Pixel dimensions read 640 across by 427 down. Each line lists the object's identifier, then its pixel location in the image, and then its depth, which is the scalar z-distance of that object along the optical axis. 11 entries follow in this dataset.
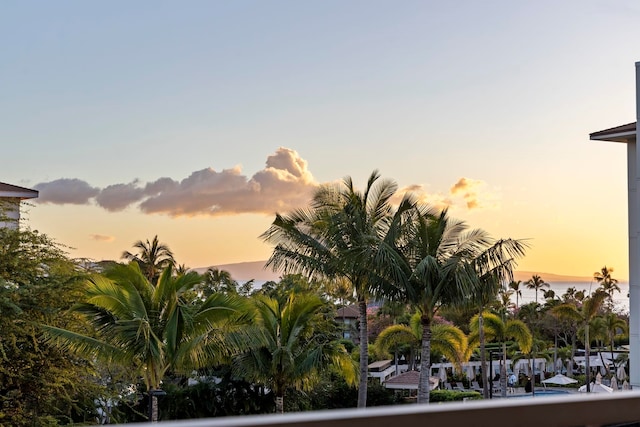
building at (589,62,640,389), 16.36
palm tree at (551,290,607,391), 41.38
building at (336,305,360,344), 42.62
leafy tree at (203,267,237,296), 36.19
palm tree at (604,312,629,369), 45.46
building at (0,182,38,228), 21.97
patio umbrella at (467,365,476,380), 38.43
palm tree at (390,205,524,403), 21.88
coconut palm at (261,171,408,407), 23.08
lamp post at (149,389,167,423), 14.68
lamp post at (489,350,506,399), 33.66
